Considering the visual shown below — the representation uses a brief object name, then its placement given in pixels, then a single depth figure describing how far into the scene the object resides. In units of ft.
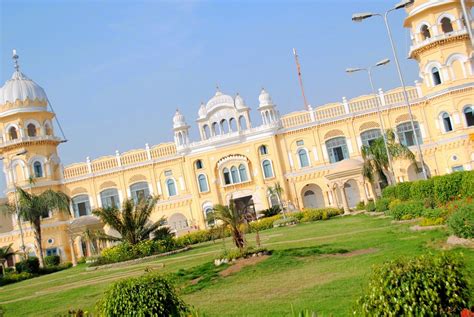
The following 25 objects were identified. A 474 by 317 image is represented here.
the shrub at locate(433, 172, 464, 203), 66.54
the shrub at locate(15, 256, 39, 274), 99.14
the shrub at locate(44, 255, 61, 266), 126.52
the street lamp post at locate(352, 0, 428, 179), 77.74
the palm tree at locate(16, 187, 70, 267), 110.63
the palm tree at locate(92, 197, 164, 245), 81.35
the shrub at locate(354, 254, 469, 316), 18.22
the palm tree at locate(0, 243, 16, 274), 102.63
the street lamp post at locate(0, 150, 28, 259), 108.88
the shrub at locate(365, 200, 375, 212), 99.32
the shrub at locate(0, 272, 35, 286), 88.37
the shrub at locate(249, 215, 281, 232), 113.19
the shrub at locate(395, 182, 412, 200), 81.56
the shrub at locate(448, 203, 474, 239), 37.27
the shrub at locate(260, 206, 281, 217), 134.10
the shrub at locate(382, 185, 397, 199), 90.08
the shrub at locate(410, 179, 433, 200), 72.38
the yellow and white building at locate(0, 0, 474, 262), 126.82
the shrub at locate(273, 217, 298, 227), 112.06
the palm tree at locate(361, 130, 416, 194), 109.09
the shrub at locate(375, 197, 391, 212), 86.94
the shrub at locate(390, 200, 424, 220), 63.21
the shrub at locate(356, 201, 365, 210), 119.16
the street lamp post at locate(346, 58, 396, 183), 103.45
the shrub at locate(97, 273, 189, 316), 24.26
